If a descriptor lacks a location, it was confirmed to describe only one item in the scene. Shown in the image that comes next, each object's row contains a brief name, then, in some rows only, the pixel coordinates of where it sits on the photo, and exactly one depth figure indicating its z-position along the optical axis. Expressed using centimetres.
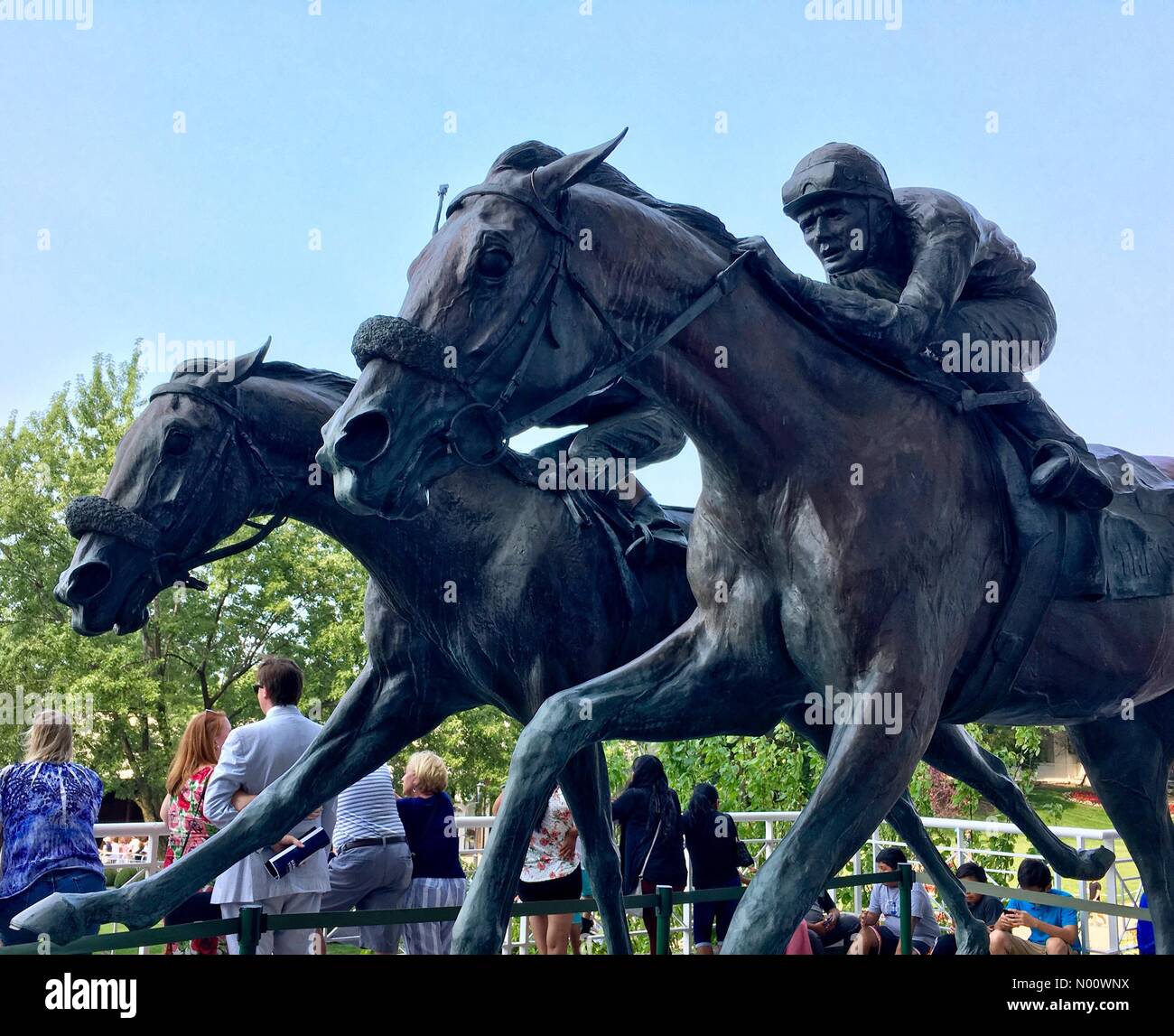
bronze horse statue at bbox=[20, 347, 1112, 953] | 429
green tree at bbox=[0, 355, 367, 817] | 2381
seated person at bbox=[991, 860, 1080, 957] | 688
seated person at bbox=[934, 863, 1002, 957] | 690
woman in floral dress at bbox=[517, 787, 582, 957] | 695
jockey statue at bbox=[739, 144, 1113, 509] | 330
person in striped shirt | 634
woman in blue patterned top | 559
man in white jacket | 553
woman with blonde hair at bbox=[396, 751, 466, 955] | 674
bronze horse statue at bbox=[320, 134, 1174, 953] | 286
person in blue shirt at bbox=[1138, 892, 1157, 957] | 618
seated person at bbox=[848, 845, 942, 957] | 762
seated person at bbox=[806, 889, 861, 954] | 827
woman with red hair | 586
